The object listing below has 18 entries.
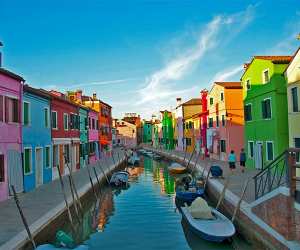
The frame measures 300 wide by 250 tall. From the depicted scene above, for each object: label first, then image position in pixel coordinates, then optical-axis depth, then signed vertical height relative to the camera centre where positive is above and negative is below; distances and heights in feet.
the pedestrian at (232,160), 87.80 -6.42
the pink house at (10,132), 57.57 +1.85
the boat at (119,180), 94.63 -11.63
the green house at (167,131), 239.30 +5.16
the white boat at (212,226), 42.55 -12.11
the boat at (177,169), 121.36 -11.62
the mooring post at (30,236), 35.99 -10.43
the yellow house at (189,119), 179.41 +10.04
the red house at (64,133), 88.89 +2.24
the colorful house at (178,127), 199.72 +6.21
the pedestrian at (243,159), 92.17 -6.52
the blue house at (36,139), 68.08 +0.51
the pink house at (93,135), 135.74 +1.80
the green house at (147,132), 363.56 +6.88
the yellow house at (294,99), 66.54 +7.17
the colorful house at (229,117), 117.39 +6.70
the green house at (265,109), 76.89 +6.49
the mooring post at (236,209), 47.78 -10.71
